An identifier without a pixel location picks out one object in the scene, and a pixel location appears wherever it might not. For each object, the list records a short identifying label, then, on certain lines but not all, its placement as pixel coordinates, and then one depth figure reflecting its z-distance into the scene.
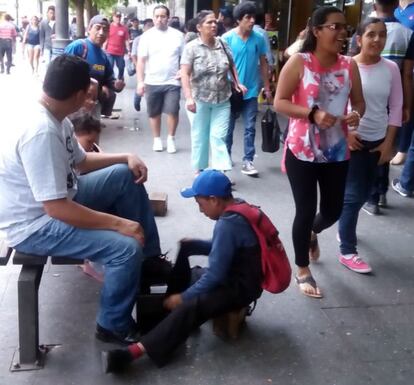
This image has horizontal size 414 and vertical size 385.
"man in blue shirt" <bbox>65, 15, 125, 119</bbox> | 6.01
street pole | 8.93
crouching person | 3.09
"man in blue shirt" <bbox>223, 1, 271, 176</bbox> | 6.64
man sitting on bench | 2.82
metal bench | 3.00
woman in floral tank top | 3.49
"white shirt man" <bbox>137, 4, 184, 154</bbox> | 7.49
